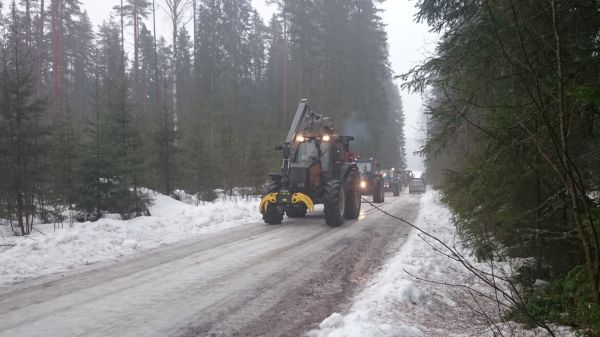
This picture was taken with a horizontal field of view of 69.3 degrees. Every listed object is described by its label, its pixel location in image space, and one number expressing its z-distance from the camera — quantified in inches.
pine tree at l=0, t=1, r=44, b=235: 435.7
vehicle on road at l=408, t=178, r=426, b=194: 1417.3
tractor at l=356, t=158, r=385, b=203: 914.7
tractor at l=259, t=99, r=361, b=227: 509.4
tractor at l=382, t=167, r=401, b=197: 1307.1
